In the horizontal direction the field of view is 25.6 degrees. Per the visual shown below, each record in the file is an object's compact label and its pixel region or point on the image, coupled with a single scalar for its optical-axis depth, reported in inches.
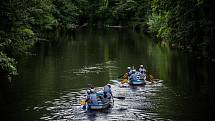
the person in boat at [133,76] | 1703.0
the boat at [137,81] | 1700.3
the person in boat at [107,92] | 1361.6
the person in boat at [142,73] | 1732.8
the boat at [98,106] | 1298.0
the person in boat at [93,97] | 1296.8
